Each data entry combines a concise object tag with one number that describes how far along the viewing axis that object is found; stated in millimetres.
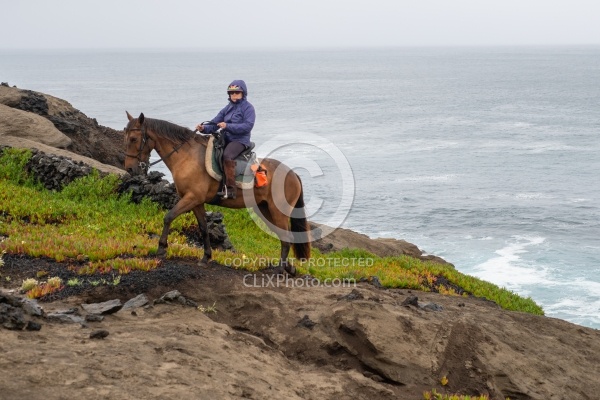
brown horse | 15773
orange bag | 16172
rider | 15859
